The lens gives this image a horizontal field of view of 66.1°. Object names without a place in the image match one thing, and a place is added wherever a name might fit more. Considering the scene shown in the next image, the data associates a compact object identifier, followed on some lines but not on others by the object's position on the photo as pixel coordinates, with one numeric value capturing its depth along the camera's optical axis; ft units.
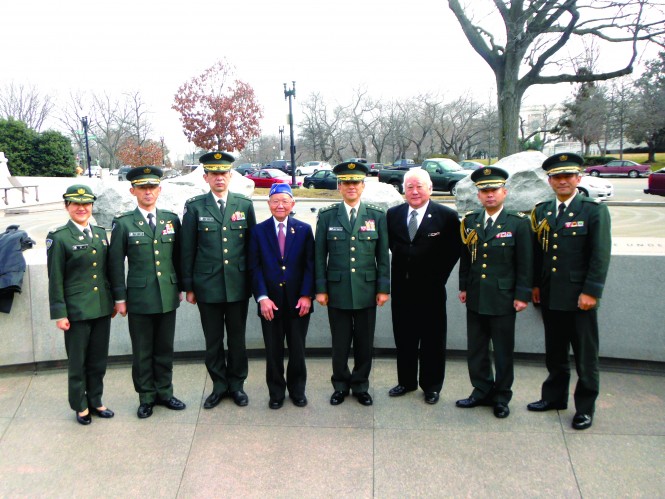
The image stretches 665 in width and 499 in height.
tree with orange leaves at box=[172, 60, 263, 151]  118.01
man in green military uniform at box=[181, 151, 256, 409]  12.56
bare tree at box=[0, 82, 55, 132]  170.71
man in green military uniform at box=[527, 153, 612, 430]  11.19
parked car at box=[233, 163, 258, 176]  124.98
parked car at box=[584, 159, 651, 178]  125.29
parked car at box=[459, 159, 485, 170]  113.05
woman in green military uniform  11.55
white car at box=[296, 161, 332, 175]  149.79
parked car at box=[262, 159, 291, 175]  146.92
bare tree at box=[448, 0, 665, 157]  54.34
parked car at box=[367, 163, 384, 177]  139.89
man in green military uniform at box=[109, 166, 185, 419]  12.28
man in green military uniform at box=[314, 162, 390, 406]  12.54
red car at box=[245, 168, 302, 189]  95.91
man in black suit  12.71
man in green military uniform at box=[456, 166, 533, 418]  11.94
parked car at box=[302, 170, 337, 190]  87.45
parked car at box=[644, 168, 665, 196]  69.05
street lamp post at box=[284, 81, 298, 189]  90.02
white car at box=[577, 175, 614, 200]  55.01
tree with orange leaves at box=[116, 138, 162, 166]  139.64
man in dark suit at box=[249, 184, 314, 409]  12.54
